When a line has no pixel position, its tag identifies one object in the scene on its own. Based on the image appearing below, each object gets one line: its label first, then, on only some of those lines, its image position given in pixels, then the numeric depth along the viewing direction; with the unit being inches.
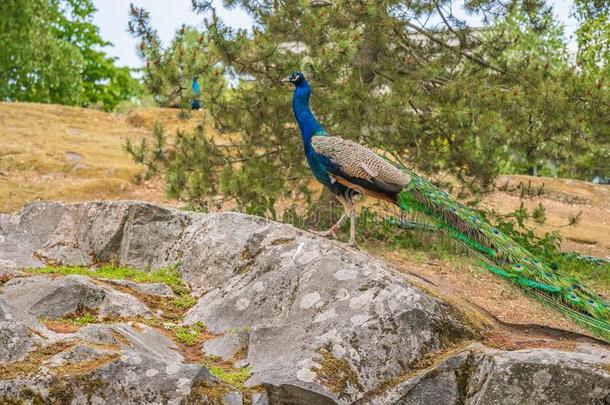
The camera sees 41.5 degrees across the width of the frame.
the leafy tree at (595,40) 630.8
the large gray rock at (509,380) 166.1
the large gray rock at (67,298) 199.2
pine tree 369.1
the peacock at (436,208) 213.3
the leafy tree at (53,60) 796.6
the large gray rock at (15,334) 164.4
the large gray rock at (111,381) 157.9
